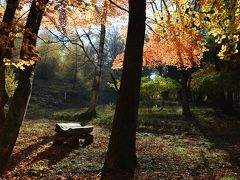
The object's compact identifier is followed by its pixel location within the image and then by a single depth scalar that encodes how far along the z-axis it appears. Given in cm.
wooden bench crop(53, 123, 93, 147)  839
